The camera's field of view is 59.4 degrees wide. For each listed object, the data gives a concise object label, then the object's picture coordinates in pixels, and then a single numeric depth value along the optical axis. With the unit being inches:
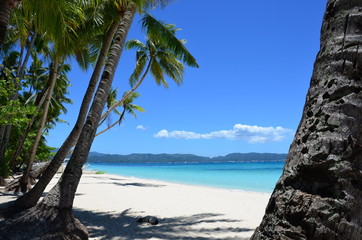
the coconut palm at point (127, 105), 973.2
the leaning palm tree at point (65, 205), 220.2
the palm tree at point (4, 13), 192.2
